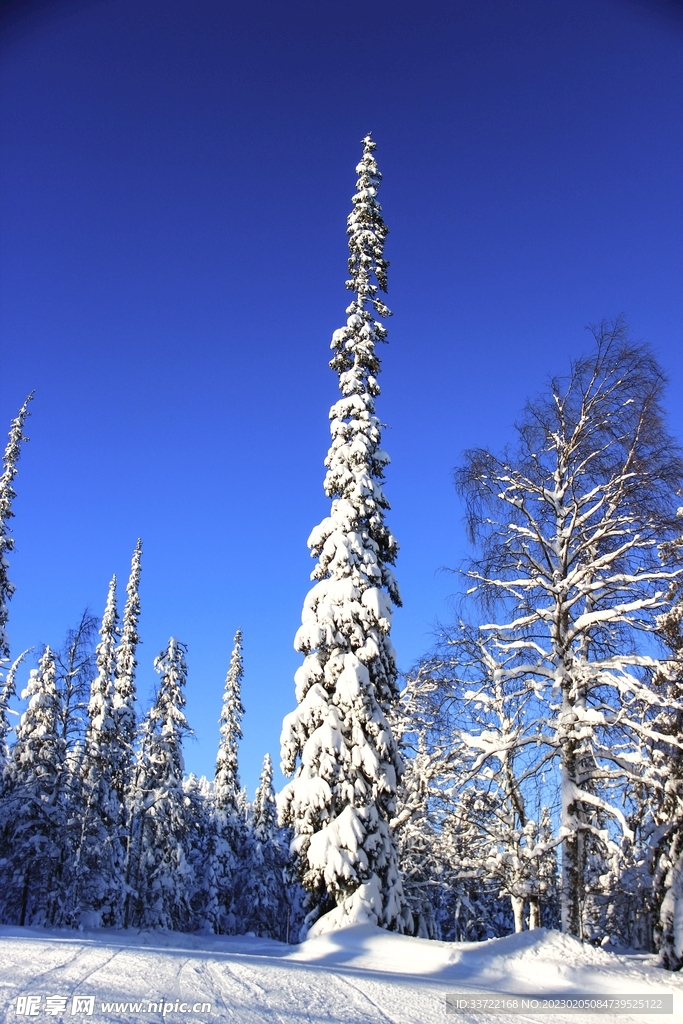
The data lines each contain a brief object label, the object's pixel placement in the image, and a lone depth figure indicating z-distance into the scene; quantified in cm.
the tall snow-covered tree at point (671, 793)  1159
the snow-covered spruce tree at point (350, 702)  1401
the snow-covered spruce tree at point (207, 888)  4491
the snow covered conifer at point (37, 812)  2820
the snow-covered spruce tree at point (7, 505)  2427
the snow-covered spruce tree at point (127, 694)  3519
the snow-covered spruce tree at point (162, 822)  3494
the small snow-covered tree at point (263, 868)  5278
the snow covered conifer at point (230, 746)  4547
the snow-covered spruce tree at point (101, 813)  3181
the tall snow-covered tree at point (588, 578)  1203
